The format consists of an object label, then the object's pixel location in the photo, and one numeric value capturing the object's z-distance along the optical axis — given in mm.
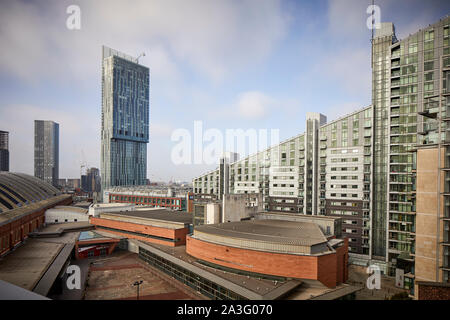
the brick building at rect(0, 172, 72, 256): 40469
